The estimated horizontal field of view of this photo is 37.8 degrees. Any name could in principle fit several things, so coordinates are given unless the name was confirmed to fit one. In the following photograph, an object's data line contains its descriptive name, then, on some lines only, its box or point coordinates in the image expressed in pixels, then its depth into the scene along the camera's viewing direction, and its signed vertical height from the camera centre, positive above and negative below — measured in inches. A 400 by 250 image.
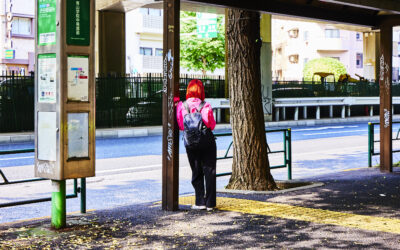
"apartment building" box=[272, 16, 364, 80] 2586.1 +251.1
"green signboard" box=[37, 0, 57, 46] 241.8 +33.2
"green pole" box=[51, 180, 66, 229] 251.9 -44.5
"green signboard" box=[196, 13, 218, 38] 1290.6 +170.1
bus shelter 240.4 +6.2
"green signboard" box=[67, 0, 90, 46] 241.4 +32.9
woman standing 284.8 -25.4
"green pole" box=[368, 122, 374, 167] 456.6 -37.4
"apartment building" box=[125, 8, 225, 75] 1967.3 +211.8
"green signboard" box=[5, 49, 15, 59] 1507.8 +123.8
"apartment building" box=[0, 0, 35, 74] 1529.3 +178.5
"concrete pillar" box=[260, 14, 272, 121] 1106.1 +59.5
